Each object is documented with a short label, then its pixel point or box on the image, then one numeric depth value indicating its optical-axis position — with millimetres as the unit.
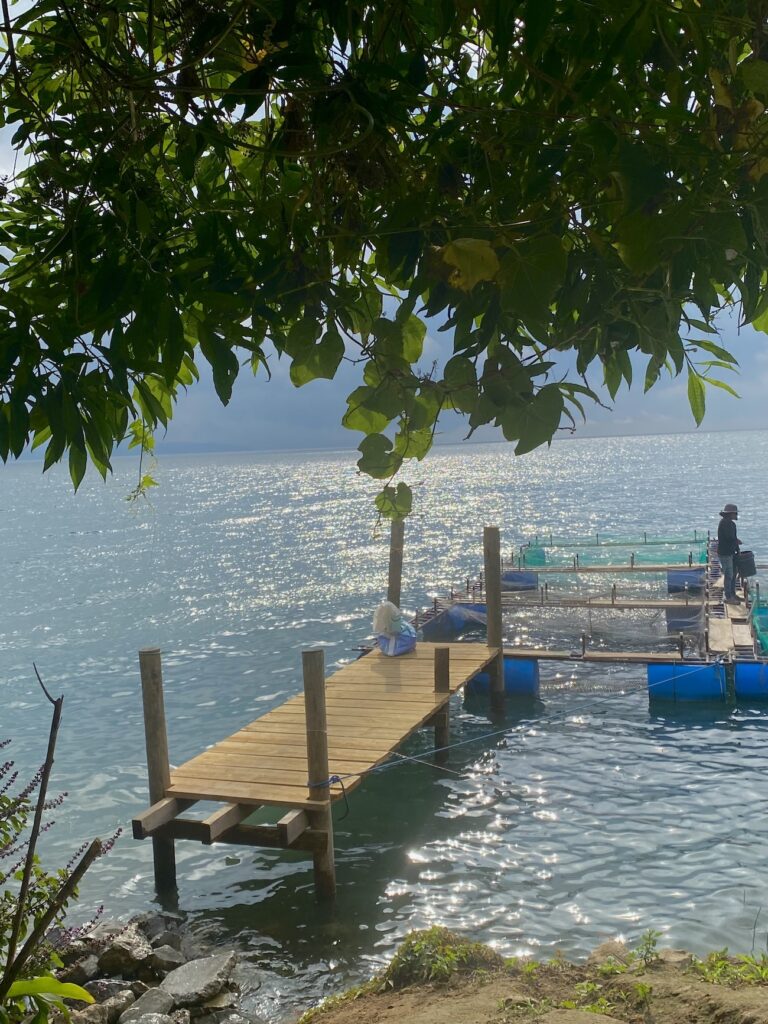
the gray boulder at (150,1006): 7852
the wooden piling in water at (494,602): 17406
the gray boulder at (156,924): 10336
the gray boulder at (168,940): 10000
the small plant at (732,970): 6207
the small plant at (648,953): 6871
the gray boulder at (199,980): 8492
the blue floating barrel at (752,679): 17297
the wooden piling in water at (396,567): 18250
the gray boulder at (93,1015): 7660
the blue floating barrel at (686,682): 17469
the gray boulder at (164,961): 9336
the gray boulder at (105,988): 8555
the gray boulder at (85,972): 8766
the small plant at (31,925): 1882
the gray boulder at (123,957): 9234
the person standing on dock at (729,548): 21812
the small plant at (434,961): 7211
